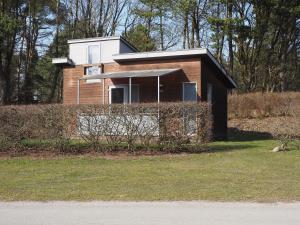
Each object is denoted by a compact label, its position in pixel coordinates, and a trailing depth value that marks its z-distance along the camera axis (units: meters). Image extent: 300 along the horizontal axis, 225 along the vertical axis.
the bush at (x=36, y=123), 17.14
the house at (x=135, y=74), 23.11
